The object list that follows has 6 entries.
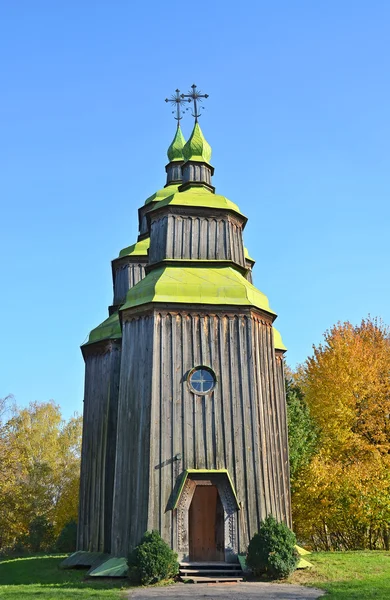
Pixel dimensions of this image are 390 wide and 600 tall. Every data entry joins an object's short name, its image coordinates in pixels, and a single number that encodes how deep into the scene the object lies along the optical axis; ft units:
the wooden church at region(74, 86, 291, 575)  52.34
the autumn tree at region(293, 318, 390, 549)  71.00
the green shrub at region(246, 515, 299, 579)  46.93
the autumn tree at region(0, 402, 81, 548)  96.00
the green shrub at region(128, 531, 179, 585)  46.55
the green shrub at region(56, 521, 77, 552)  86.79
